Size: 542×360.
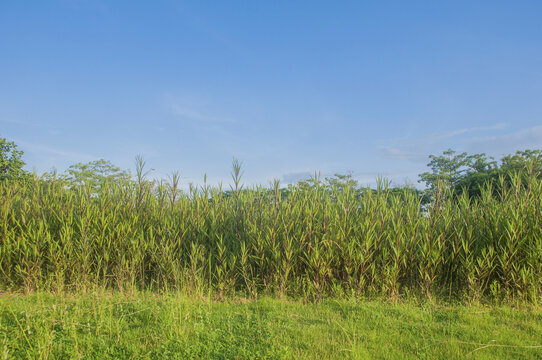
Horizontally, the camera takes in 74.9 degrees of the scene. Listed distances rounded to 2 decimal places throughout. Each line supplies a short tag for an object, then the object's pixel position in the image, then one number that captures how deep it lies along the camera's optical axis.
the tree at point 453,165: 27.33
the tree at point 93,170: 29.79
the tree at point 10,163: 14.12
